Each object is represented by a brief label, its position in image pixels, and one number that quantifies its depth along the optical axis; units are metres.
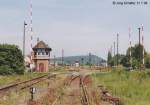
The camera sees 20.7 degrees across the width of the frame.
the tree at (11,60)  63.48
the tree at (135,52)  122.97
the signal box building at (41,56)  94.19
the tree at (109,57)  170.62
